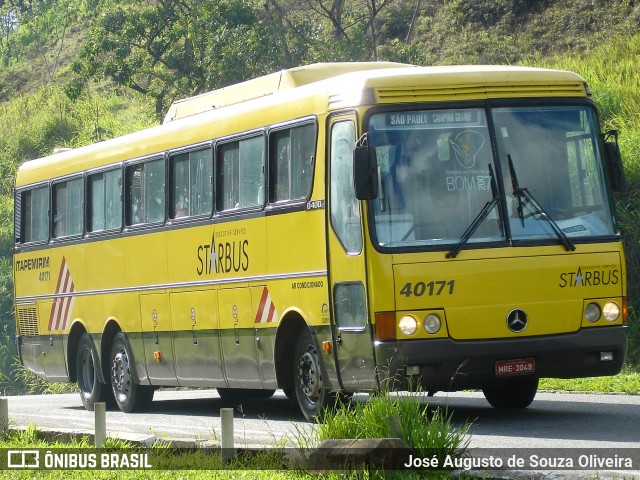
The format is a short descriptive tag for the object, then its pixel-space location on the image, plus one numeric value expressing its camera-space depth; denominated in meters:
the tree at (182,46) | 31.23
